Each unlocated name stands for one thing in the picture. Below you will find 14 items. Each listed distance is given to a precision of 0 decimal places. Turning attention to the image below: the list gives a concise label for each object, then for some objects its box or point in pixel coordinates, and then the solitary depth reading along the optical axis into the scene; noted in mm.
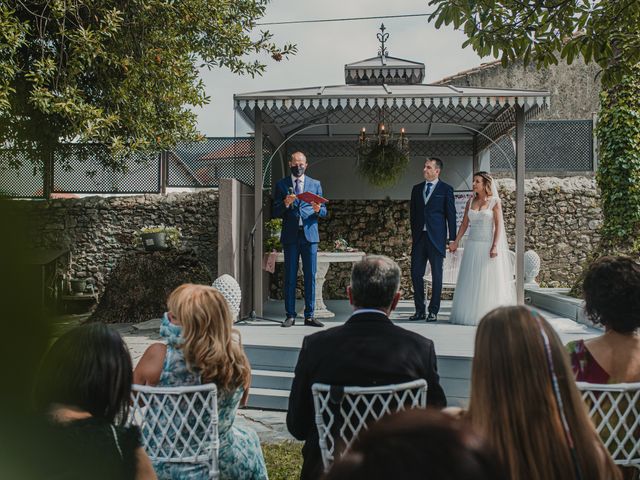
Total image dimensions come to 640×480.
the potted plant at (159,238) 11695
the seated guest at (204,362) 3109
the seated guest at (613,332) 2834
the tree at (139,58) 6965
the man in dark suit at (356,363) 2740
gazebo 8255
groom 7918
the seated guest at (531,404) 1650
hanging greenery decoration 10172
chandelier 10039
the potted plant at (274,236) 8938
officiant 7641
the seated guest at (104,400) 1780
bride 7859
